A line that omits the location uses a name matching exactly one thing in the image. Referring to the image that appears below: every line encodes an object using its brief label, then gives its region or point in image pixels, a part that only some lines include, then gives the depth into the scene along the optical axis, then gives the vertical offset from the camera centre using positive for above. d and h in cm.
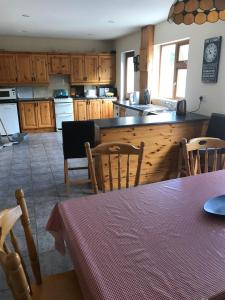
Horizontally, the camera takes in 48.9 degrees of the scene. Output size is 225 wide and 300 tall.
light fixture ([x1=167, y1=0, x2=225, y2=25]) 125 +36
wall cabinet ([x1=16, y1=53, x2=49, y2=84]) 590 +33
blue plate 117 -59
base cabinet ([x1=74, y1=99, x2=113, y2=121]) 638 -68
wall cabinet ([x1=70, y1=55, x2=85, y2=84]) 627 +32
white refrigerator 574 -79
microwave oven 575 -26
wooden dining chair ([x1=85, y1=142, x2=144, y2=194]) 163 -47
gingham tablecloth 79 -62
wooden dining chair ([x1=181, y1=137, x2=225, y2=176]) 175 -47
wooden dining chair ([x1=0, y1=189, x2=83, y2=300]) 98 -89
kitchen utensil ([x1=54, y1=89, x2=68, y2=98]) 637 -28
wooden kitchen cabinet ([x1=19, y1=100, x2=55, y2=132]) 598 -79
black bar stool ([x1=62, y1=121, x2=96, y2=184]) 282 -61
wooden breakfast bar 286 -62
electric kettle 348 -35
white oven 614 -68
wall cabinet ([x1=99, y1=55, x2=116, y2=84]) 653 +34
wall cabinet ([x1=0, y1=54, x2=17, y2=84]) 578 +30
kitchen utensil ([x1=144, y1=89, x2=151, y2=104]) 476 -28
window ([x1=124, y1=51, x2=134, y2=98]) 613 +19
